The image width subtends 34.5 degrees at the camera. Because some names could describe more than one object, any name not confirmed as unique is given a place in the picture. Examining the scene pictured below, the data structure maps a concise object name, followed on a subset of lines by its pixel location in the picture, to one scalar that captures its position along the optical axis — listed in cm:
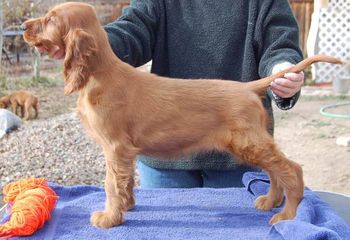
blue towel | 225
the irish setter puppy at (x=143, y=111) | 215
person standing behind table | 296
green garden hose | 918
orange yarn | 224
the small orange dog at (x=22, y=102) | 895
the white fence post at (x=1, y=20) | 937
